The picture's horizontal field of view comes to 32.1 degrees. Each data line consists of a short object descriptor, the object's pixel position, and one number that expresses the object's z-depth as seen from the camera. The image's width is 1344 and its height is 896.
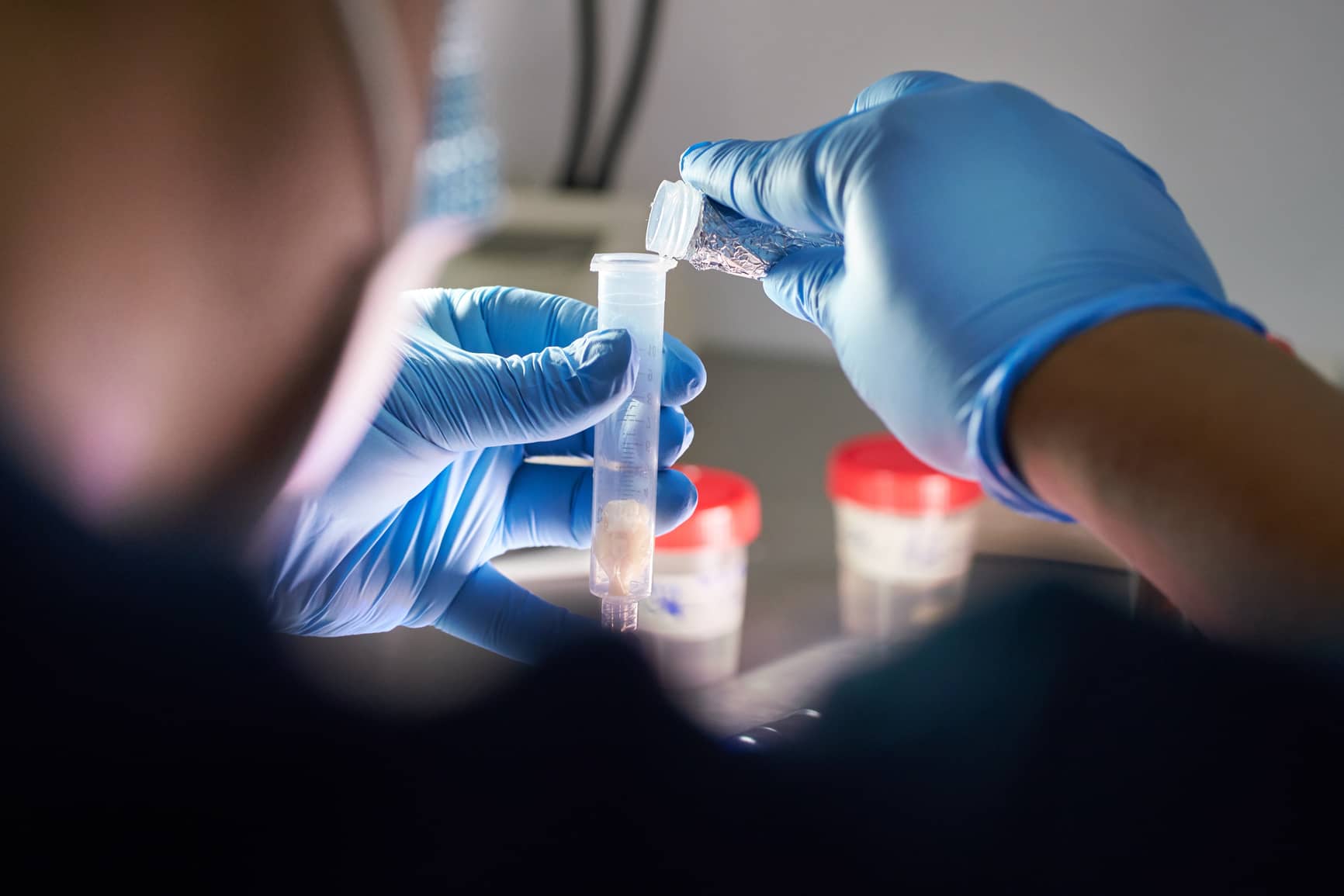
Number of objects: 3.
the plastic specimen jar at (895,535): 0.70
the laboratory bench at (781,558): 0.71
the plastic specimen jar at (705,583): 0.68
